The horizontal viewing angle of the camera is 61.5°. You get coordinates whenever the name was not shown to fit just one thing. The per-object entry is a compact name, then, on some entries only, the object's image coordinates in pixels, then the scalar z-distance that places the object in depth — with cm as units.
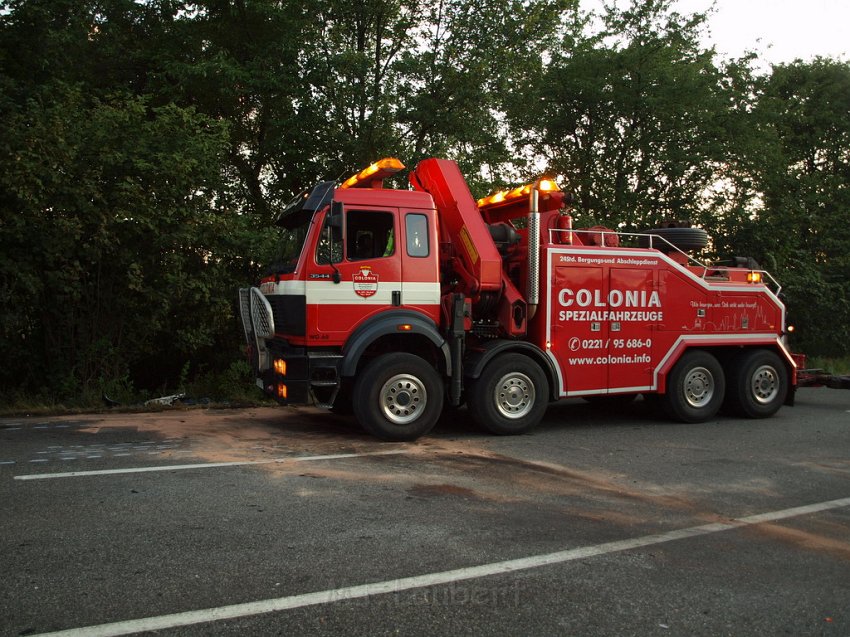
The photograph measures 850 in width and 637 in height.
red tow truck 807
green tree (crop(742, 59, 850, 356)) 1997
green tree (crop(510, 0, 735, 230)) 2016
